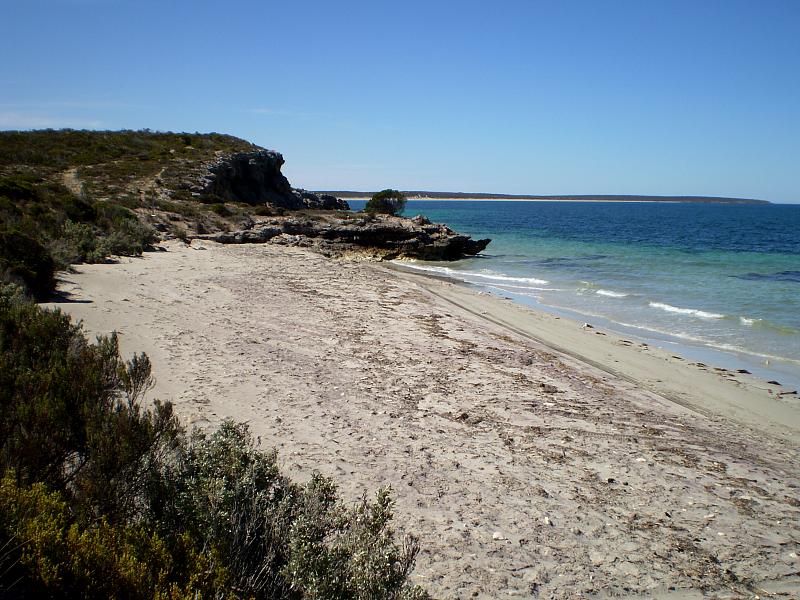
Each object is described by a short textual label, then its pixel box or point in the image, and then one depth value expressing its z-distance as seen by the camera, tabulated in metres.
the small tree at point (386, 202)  42.47
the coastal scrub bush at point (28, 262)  10.18
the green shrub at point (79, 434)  3.23
